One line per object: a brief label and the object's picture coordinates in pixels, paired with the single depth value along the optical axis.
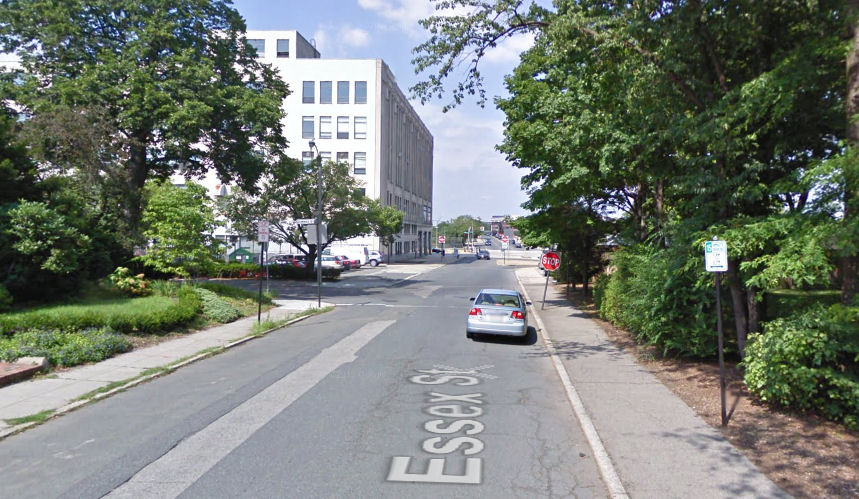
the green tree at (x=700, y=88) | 8.00
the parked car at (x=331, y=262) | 43.44
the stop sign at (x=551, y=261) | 22.75
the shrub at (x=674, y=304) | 9.97
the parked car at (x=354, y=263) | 55.17
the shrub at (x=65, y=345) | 9.82
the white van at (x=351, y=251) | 64.62
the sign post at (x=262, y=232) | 15.62
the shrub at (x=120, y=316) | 11.07
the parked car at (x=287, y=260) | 43.17
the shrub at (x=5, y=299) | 12.18
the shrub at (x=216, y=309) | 16.31
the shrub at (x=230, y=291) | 19.87
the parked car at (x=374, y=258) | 60.82
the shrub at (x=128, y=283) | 16.92
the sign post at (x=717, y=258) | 7.00
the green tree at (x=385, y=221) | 41.67
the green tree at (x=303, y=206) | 36.31
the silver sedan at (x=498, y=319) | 13.84
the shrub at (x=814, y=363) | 6.38
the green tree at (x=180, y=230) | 17.23
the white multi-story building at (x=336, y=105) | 63.81
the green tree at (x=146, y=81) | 21.50
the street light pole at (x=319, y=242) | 21.53
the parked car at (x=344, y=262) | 49.28
